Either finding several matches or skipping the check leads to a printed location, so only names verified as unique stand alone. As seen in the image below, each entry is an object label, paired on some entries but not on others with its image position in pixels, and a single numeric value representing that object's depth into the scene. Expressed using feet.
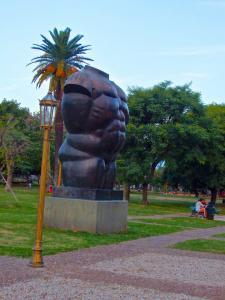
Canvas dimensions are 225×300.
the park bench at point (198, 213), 89.45
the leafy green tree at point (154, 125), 117.08
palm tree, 126.21
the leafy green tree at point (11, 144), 131.54
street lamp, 31.91
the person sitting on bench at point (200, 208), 92.27
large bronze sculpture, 50.67
